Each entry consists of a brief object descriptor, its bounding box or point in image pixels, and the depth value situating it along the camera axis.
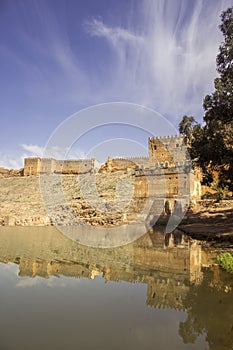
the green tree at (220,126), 12.45
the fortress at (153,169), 25.70
